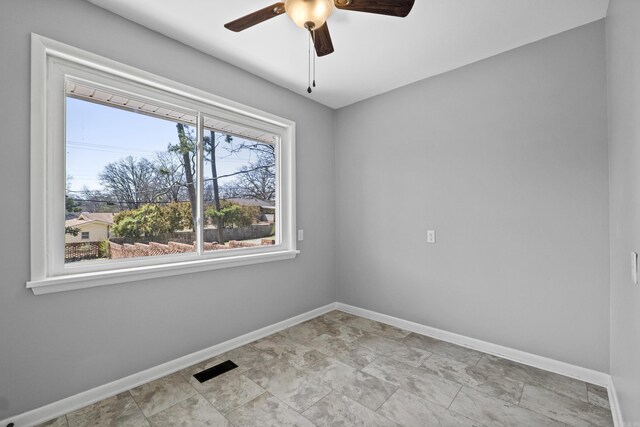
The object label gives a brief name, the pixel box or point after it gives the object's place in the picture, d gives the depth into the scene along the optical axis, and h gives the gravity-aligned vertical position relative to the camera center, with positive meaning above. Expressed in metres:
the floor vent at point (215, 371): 2.11 -1.17
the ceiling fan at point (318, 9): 1.48 +1.06
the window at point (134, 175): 1.73 +0.30
